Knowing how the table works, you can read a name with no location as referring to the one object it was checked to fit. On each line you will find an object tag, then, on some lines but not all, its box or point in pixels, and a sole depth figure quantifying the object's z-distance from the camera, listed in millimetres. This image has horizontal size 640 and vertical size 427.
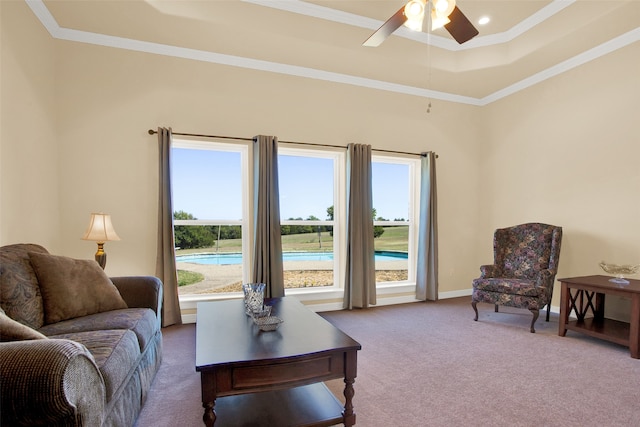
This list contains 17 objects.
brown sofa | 1041
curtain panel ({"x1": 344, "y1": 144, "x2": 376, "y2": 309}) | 4309
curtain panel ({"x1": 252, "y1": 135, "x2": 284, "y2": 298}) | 3865
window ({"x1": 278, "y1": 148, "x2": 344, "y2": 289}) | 4363
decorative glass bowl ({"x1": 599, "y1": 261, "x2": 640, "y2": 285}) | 3150
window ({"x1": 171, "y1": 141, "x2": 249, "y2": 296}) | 3947
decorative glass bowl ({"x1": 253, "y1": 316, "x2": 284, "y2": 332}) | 2051
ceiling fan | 2283
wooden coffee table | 1619
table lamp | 2990
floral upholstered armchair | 3521
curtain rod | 3671
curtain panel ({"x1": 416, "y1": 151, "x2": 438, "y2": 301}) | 4758
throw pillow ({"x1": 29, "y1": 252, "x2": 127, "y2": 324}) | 2107
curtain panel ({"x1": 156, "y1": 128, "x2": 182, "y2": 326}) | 3568
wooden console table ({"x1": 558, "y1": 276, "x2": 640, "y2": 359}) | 2836
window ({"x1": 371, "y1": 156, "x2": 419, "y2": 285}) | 4867
